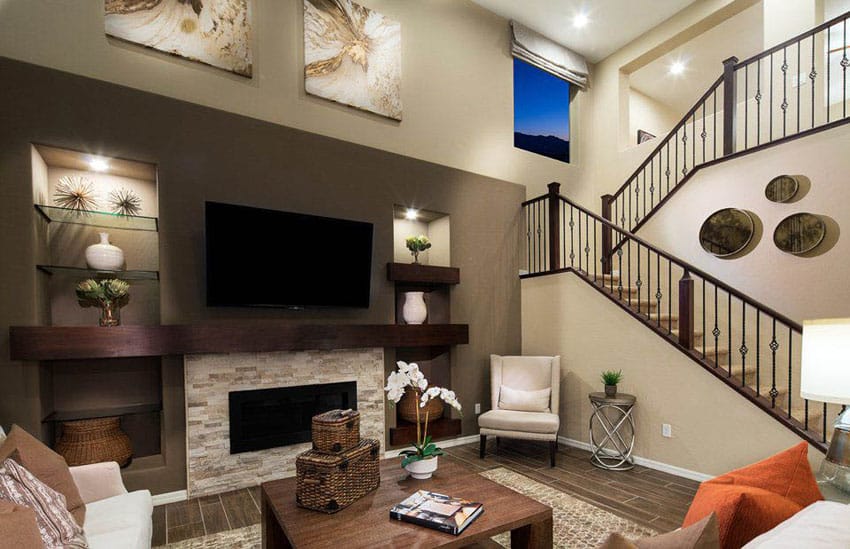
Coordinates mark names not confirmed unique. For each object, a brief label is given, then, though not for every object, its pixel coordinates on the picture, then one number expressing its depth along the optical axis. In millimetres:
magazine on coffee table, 1927
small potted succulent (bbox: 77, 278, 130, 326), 3152
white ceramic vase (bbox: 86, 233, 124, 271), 3211
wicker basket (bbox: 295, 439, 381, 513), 2105
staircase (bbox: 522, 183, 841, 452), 3579
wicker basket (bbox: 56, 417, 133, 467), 3143
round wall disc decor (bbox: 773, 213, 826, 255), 4074
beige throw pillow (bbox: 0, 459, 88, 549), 1650
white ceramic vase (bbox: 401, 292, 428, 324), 4648
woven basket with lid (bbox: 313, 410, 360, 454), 2258
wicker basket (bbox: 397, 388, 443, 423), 4594
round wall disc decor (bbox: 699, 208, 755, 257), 4617
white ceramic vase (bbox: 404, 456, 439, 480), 2488
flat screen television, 3574
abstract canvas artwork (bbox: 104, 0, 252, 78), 3596
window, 6262
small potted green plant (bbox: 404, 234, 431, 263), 4809
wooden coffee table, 1858
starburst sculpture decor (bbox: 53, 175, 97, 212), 3396
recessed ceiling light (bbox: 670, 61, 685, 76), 7540
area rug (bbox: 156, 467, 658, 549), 2701
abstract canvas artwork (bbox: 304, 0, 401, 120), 4480
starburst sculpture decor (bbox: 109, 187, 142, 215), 3562
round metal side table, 4047
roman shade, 5992
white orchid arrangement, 2485
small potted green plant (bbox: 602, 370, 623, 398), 4105
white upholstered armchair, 4137
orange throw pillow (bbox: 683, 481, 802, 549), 1296
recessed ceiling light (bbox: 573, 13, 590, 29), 5939
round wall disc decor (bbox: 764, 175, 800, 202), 4234
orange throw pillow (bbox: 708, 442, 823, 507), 1503
